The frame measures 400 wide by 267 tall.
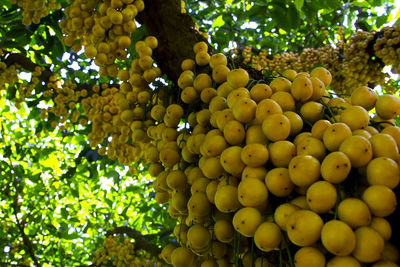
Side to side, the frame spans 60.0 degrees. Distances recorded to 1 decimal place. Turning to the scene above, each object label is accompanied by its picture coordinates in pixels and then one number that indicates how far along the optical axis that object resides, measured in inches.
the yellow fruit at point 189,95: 55.0
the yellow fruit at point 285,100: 43.7
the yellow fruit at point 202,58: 57.7
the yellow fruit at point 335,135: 34.9
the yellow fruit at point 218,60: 56.1
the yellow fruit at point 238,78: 49.3
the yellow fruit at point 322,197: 31.2
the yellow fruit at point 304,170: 32.9
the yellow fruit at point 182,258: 44.9
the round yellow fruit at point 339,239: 28.3
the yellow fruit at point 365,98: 42.3
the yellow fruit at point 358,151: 32.4
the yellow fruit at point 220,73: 54.3
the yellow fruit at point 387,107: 40.0
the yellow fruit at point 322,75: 49.7
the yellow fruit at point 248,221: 35.1
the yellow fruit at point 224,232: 40.8
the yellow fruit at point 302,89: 43.4
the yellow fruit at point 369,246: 28.1
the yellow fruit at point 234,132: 42.3
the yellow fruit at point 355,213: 29.5
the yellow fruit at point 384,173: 30.3
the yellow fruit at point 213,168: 42.6
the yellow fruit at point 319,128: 37.5
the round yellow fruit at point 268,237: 33.3
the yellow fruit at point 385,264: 27.9
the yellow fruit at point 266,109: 40.9
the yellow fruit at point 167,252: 49.7
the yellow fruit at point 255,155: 37.3
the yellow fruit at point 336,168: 31.5
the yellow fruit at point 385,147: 32.6
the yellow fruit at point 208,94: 53.2
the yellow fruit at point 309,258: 29.8
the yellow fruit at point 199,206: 42.5
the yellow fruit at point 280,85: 46.6
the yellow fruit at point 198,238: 42.1
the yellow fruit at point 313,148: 35.3
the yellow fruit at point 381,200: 29.3
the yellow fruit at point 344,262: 28.5
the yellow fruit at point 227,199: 38.3
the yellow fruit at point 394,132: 35.2
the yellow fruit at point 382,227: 29.5
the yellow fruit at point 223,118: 44.4
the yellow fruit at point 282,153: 36.8
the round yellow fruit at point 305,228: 30.1
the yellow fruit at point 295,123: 40.7
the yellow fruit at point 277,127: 38.2
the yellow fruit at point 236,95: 45.5
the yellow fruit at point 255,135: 40.8
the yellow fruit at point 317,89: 45.0
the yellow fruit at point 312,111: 42.5
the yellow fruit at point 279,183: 34.5
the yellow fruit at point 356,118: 37.5
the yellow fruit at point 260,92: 45.6
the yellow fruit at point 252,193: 35.4
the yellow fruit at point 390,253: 29.4
